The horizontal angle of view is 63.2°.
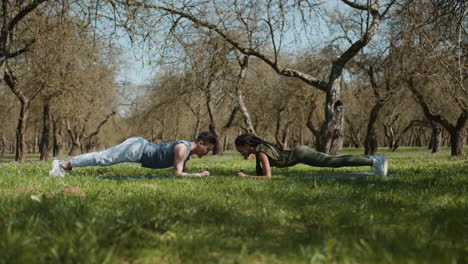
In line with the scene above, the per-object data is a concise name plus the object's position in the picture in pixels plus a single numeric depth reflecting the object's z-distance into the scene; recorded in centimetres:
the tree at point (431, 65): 1128
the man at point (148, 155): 736
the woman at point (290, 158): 749
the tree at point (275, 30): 1390
